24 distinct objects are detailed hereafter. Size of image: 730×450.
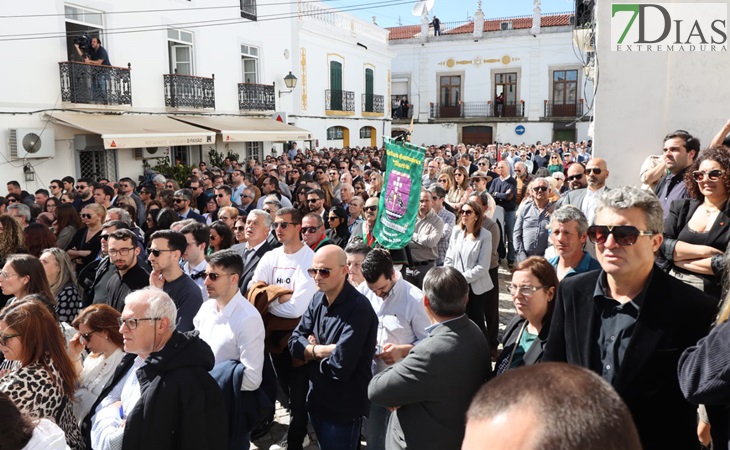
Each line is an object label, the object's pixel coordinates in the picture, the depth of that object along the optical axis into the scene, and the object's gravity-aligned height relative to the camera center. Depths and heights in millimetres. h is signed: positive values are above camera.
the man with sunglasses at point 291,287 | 4199 -1130
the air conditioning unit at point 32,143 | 12734 +51
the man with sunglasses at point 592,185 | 5664 -427
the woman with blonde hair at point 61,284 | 4848 -1140
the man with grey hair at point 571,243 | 3996 -691
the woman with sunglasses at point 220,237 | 5919 -921
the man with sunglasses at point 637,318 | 2146 -658
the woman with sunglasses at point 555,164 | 13984 -546
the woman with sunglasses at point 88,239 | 6337 -1017
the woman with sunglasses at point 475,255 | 5598 -1078
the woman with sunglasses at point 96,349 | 3518 -1246
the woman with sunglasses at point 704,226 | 3349 -518
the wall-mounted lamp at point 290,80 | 21047 +2216
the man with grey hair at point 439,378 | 2867 -1142
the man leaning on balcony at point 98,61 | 14031 +1987
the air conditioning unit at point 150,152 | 15742 -217
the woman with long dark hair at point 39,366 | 3074 -1183
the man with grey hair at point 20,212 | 6969 -778
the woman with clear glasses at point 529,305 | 3129 -865
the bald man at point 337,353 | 3602 -1292
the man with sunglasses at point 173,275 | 4328 -980
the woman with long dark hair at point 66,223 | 6615 -876
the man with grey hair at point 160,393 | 2857 -1223
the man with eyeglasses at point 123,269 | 4699 -994
